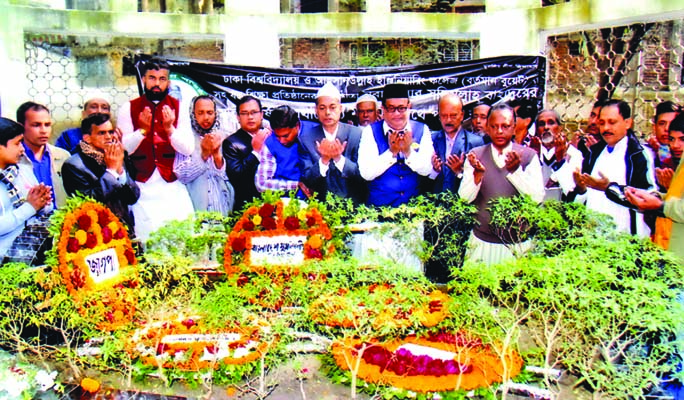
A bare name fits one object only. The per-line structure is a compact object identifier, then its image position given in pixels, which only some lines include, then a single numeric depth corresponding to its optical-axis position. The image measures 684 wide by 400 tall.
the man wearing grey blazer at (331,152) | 6.37
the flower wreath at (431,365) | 4.37
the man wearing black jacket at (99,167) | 6.10
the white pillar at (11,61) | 6.49
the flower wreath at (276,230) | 5.22
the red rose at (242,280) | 4.89
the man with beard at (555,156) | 6.28
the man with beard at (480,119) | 6.53
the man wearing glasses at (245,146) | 6.61
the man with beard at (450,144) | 6.33
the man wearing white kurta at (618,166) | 5.77
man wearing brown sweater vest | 5.98
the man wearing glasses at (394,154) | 6.23
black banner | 6.59
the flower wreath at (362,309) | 3.89
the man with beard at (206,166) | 6.55
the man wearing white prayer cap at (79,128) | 6.34
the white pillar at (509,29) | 6.72
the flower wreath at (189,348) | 4.45
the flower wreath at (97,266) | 4.56
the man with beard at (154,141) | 6.49
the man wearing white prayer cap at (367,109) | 6.64
